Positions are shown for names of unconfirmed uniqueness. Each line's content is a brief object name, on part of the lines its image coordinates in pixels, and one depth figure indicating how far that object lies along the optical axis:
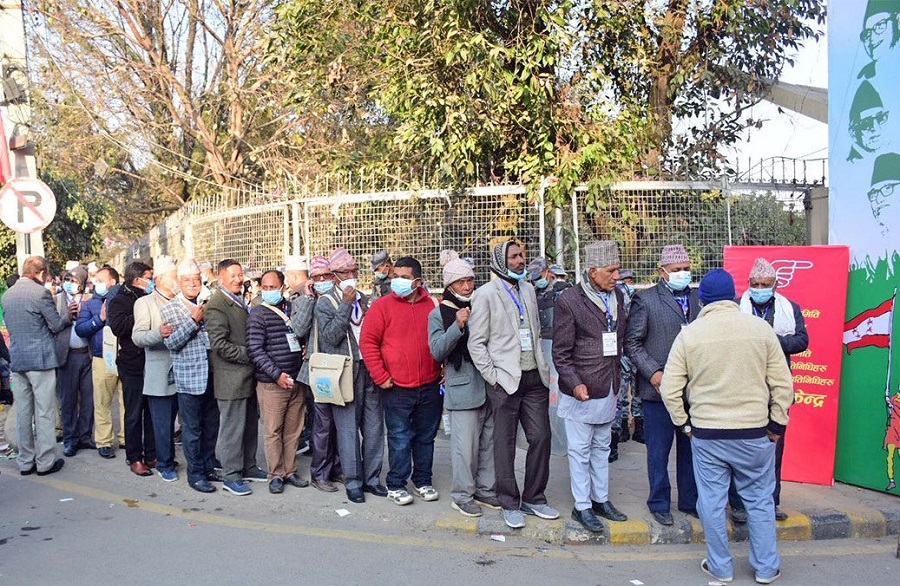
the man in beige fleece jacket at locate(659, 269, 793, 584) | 4.66
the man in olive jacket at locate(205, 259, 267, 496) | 6.54
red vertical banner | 6.52
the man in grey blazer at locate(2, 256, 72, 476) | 7.21
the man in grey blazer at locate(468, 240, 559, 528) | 5.79
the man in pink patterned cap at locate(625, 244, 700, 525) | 5.74
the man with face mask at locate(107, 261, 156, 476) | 7.14
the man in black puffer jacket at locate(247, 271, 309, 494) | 6.51
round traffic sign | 8.59
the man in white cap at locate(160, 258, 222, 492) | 6.63
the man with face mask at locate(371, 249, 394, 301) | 8.51
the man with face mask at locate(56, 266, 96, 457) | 8.12
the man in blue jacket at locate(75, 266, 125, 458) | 7.86
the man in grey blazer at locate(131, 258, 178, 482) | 6.84
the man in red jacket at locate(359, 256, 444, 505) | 6.20
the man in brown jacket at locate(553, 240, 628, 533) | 5.64
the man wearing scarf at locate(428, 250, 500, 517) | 5.93
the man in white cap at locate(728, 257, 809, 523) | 5.73
